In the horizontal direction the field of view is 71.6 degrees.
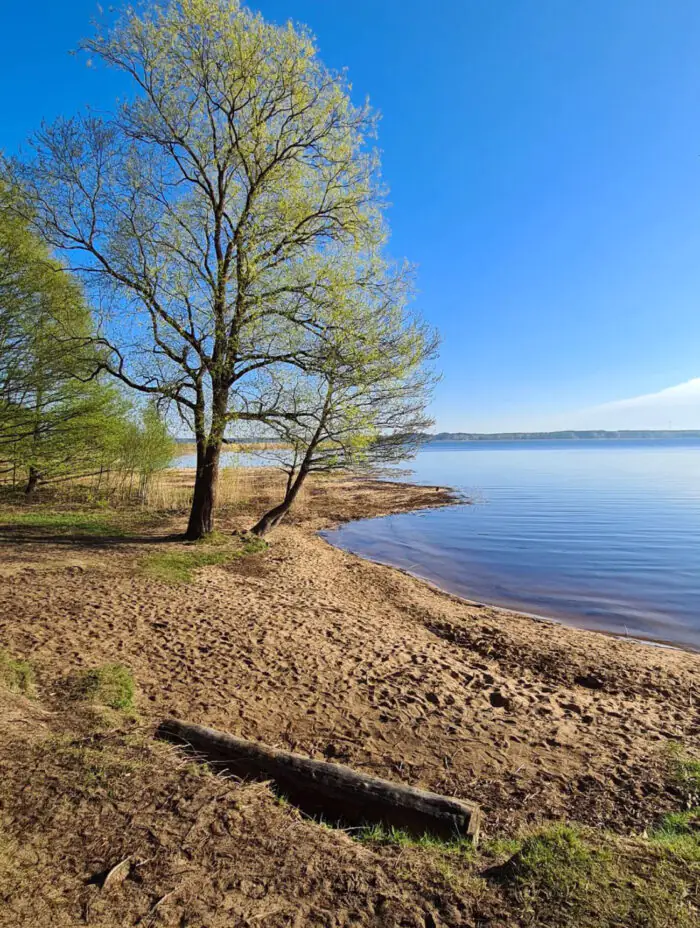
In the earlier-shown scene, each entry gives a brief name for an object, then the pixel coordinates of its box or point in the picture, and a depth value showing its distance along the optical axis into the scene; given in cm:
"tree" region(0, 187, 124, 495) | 1295
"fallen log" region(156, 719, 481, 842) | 354
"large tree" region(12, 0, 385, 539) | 1170
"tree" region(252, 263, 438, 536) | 1280
